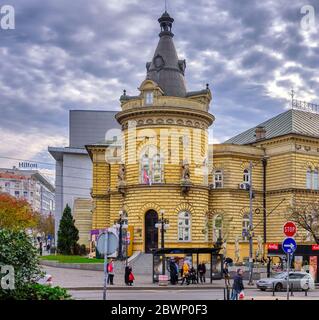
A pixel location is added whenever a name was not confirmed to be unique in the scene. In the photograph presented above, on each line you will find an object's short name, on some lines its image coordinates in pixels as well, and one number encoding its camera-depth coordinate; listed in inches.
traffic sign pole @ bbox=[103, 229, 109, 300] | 769.1
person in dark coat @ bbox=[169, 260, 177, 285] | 1713.1
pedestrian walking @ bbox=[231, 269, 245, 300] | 1077.6
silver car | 1555.1
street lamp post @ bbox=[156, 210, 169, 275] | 2086.6
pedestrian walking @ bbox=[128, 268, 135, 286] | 1617.9
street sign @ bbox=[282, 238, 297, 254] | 1010.7
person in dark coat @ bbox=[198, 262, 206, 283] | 1822.1
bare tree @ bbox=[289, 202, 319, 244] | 2233.0
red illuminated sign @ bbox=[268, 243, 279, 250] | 1910.7
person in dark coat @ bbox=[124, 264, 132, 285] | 1622.8
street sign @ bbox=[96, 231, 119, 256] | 769.6
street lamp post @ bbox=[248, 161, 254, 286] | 1786.4
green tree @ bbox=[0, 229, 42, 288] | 658.8
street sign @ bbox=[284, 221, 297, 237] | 1026.2
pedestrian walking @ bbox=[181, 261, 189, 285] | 1729.3
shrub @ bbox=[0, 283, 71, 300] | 634.8
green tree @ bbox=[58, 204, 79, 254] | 3336.6
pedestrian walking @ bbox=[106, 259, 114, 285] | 1674.1
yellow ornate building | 2412.6
